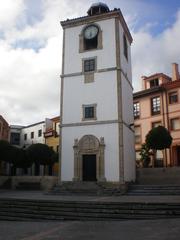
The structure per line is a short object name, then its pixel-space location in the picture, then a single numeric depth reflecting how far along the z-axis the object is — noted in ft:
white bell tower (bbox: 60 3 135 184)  52.78
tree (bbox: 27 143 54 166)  68.79
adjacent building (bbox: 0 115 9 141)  101.15
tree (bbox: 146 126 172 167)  63.20
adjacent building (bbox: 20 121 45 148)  105.75
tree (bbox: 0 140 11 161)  70.24
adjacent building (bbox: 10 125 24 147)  117.08
